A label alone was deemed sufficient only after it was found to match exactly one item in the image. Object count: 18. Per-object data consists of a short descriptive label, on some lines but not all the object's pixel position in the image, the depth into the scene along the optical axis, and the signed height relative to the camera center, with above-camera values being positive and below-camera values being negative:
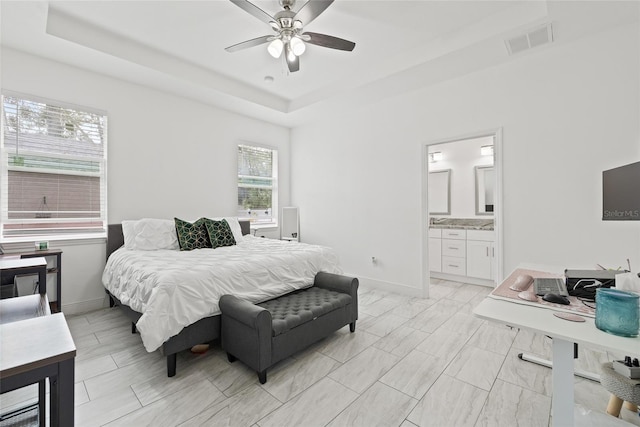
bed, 2.03 -0.60
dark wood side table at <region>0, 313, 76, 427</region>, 0.79 -0.44
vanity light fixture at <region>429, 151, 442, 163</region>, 5.44 +1.06
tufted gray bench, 1.99 -0.87
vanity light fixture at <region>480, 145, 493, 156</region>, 4.80 +1.04
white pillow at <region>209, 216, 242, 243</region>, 4.02 -0.24
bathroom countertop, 4.54 -0.21
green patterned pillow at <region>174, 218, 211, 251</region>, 3.46 -0.30
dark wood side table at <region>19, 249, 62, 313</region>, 2.83 -0.62
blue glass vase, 1.00 -0.37
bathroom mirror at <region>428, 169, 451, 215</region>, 5.37 +0.37
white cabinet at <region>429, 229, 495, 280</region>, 4.39 -0.68
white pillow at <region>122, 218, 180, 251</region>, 3.35 -0.29
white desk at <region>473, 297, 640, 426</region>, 1.01 -0.46
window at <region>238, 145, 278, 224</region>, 5.03 +0.51
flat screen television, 1.53 +0.10
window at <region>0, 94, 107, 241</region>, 3.00 +0.47
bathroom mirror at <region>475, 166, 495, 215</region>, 4.86 +0.38
